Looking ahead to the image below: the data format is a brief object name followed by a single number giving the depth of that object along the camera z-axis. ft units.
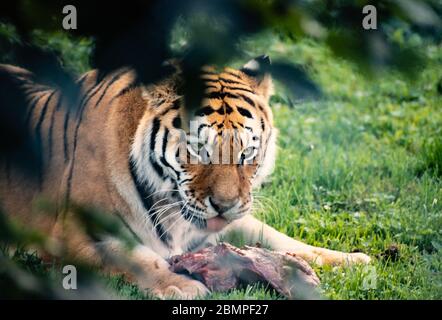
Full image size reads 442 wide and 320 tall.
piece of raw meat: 23.57
